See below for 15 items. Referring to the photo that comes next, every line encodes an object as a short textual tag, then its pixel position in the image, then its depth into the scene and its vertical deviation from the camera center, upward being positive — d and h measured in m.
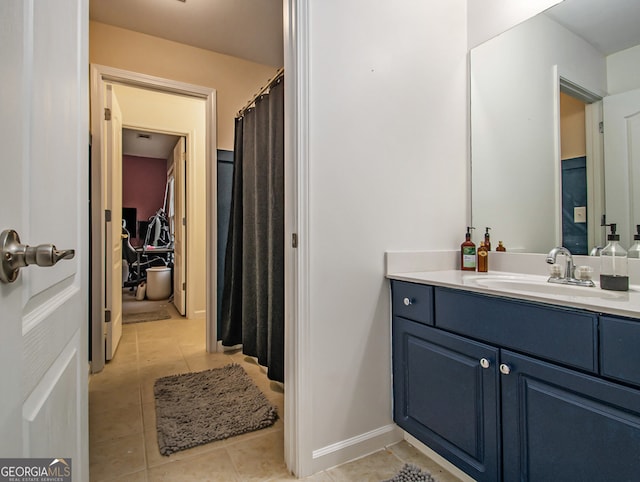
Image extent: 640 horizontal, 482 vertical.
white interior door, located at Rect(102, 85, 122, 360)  2.46 +0.23
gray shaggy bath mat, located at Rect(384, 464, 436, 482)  1.28 -0.93
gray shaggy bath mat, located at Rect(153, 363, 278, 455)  1.58 -0.92
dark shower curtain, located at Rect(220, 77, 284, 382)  1.93 +0.02
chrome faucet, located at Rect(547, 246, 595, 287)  1.33 -0.09
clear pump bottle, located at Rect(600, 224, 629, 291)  1.15 -0.09
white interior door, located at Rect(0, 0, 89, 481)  0.42 +0.05
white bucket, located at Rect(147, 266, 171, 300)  4.81 -0.57
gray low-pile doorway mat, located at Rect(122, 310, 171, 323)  3.72 -0.86
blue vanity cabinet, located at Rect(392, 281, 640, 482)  0.84 -0.46
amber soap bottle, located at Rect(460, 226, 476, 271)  1.73 -0.07
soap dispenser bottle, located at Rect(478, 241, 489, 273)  1.72 -0.09
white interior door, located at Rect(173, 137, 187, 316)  3.88 +0.24
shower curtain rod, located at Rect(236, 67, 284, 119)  1.88 +0.99
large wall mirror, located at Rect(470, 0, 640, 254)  1.32 +0.54
